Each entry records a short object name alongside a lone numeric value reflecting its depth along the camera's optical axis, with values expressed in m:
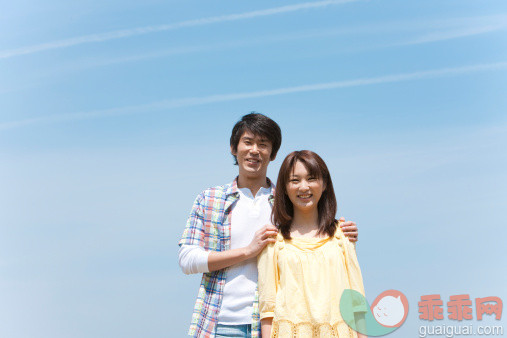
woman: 3.19
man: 3.42
